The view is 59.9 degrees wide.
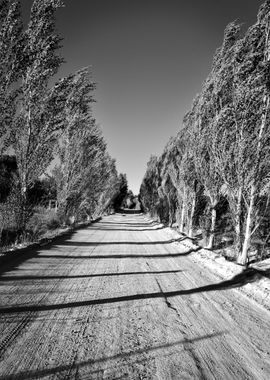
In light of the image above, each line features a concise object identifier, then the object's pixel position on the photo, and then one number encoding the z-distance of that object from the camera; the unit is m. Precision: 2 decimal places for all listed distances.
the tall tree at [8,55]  8.19
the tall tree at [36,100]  9.54
